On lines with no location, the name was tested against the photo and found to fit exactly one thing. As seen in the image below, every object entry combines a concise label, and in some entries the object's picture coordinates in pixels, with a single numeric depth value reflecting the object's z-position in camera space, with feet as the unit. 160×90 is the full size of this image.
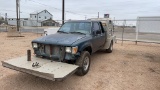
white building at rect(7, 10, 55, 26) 154.30
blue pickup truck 9.36
